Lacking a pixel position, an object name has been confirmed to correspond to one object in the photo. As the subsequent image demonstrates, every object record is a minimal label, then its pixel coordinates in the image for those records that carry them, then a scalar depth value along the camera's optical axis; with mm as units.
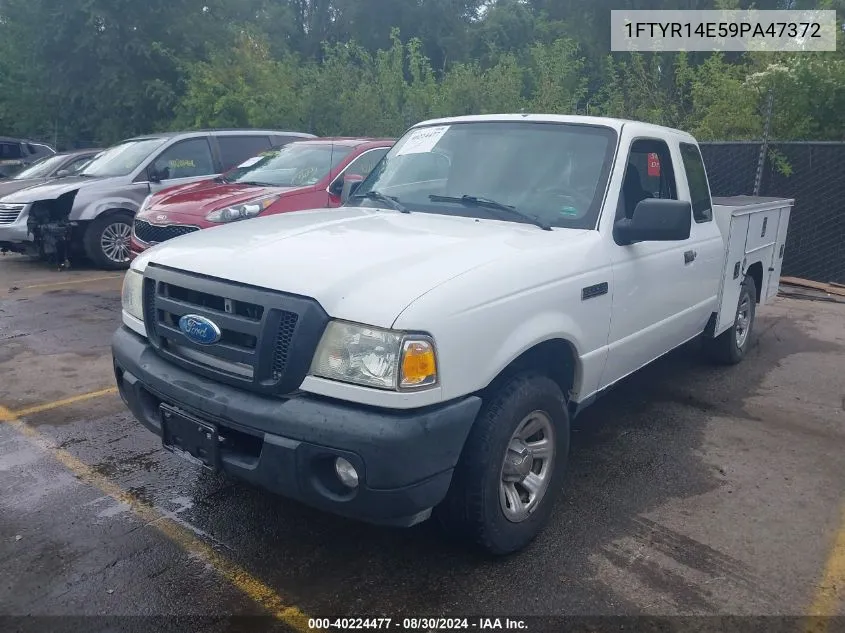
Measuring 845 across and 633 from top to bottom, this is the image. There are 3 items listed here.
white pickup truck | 2641
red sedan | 7527
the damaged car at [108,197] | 9906
